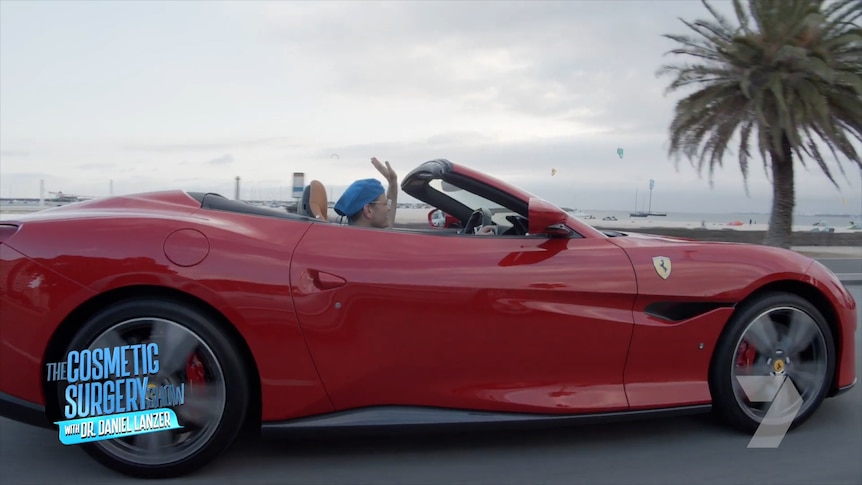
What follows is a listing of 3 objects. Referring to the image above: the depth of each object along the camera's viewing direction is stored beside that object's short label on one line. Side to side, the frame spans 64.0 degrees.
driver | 3.35
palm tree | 12.18
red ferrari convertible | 2.54
